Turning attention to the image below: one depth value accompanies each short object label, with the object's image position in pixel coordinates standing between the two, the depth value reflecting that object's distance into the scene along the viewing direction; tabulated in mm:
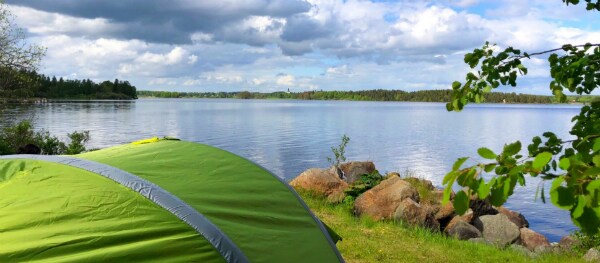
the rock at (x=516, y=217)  14641
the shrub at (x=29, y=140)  16184
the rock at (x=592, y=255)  8277
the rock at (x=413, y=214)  10523
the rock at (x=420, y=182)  15188
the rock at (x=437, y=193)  13616
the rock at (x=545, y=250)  9866
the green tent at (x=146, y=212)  3008
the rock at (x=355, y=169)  17116
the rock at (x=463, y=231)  11562
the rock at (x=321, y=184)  12030
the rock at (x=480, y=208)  13609
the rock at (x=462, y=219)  12094
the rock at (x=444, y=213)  12094
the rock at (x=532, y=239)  12086
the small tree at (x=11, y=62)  18359
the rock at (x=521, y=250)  9043
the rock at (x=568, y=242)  10553
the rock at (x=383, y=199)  10750
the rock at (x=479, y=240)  10715
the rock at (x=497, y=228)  12102
